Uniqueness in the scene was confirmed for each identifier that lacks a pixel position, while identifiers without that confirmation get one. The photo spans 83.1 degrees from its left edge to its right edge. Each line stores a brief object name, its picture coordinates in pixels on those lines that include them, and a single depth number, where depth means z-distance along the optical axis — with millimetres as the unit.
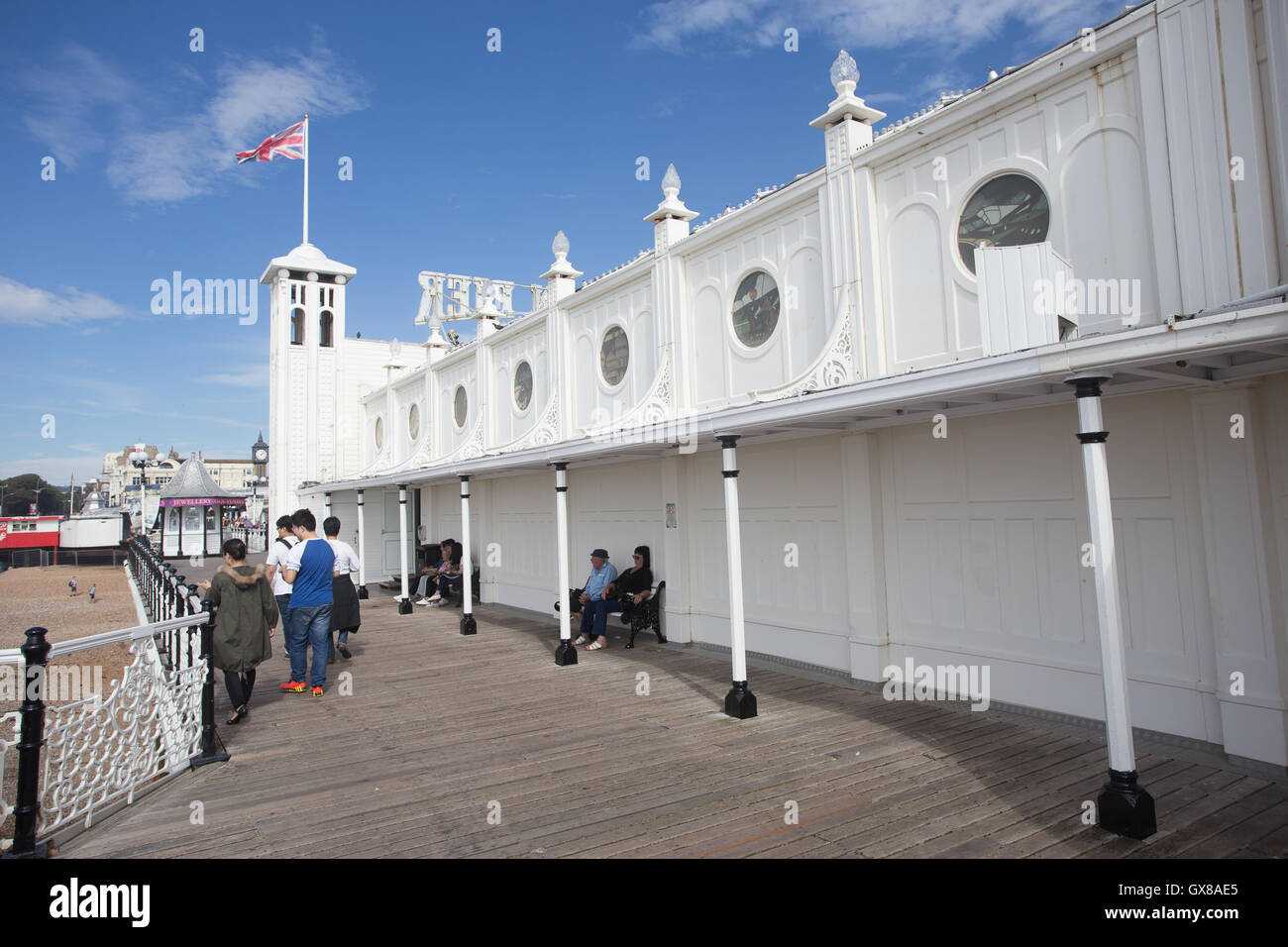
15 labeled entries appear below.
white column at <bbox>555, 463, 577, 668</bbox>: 8742
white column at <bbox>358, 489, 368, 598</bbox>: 16362
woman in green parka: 6125
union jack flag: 20188
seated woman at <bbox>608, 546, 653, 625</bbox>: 9828
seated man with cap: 9688
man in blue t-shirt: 7207
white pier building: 4359
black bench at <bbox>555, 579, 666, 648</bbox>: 9633
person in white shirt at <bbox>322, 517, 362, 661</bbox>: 9062
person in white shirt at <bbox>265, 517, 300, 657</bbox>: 7429
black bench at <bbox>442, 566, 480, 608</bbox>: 14805
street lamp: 26781
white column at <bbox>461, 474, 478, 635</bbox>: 11242
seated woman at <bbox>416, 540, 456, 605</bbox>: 15172
